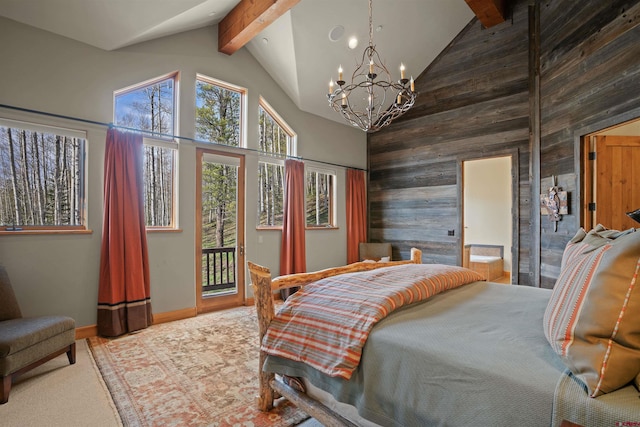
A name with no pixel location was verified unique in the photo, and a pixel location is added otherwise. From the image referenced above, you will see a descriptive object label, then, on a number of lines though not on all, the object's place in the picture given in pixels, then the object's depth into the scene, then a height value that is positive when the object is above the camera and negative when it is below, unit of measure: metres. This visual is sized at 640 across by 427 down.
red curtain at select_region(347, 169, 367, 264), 6.05 -0.03
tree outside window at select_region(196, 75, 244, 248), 4.39 +0.68
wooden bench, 5.83 -0.93
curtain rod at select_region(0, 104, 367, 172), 3.01 +0.96
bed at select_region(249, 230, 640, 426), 0.95 -0.55
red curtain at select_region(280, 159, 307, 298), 5.03 -0.22
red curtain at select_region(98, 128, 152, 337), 3.39 -0.34
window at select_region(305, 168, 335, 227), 5.70 +0.27
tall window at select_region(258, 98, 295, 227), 5.01 +0.77
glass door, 4.28 -0.26
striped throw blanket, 1.49 -0.53
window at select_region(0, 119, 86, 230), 3.03 +0.37
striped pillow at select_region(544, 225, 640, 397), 0.94 -0.36
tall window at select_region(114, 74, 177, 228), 3.82 +0.95
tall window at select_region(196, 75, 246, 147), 4.39 +1.44
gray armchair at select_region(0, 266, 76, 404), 2.16 -0.93
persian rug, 2.03 -1.30
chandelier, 2.56 +0.99
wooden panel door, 3.33 +0.33
